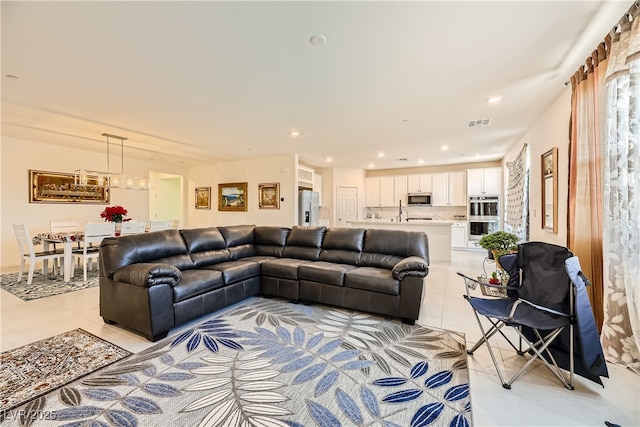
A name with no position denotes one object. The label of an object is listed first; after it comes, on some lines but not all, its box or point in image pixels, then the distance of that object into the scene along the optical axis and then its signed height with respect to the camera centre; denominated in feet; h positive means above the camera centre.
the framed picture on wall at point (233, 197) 24.82 +1.39
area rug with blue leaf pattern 5.27 -4.03
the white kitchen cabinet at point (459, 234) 26.14 -2.29
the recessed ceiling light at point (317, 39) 7.11 +4.64
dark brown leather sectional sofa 8.56 -2.37
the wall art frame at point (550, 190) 10.93 +0.89
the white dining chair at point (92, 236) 14.56 -1.37
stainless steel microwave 27.68 +1.23
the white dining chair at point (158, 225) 18.23 -0.95
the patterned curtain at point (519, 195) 16.05 +0.99
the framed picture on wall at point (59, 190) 18.63 +1.63
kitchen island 20.29 -1.76
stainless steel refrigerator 23.16 +0.36
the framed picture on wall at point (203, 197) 27.22 +1.42
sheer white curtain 6.06 +0.22
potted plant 12.16 -1.47
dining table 14.25 -1.61
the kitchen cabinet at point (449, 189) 26.63 +2.20
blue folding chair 5.73 -2.47
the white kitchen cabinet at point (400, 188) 28.96 +2.46
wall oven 24.56 -0.41
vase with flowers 16.88 -0.16
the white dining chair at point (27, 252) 13.97 -2.18
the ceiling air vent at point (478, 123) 14.15 +4.74
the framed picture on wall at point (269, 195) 22.90 +1.36
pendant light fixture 15.30 +1.97
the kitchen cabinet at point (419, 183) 27.91 +2.89
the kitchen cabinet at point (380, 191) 29.63 +2.28
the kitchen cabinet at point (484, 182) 24.53 +2.72
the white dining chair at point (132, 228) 16.65 -1.04
